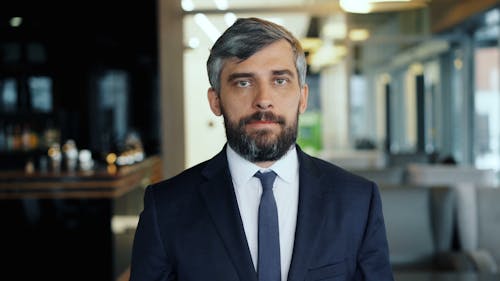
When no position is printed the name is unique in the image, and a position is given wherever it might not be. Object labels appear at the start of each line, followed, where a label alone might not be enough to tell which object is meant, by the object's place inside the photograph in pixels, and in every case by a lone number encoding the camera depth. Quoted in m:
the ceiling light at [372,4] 4.23
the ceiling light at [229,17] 3.56
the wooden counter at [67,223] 5.97
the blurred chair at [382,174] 4.55
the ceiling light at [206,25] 3.15
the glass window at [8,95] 8.82
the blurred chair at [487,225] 3.75
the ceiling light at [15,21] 8.65
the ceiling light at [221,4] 3.77
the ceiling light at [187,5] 3.71
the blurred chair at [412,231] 3.63
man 1.35
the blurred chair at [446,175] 4.89
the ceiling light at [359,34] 8.39
